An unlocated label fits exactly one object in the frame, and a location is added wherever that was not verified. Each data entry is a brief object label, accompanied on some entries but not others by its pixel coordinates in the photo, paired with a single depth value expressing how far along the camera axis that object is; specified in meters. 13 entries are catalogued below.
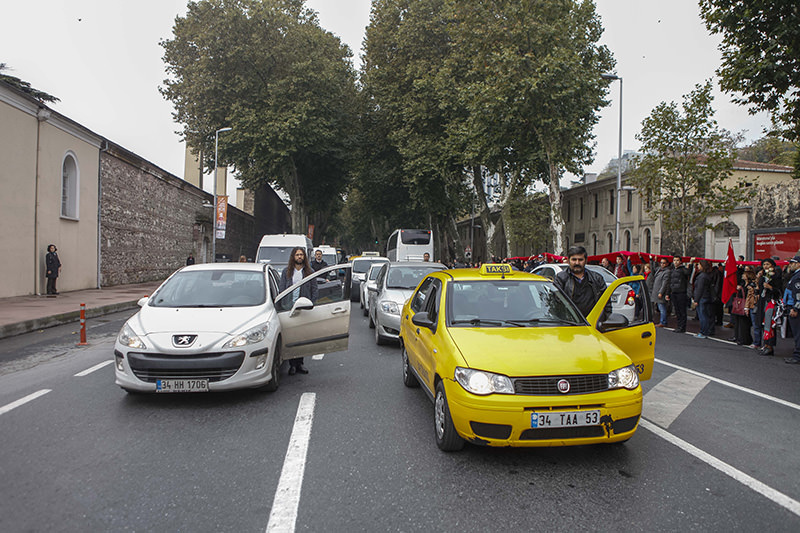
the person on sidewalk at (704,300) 12.51
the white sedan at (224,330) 5.65
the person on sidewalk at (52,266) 18.48
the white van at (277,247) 21.03
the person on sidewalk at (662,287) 13.90
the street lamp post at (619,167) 28.11
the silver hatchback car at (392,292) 10.09
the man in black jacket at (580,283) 6.21
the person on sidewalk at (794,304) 9.27
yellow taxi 4.07
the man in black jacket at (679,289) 13.42
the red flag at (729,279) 12.48
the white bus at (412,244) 31.81
